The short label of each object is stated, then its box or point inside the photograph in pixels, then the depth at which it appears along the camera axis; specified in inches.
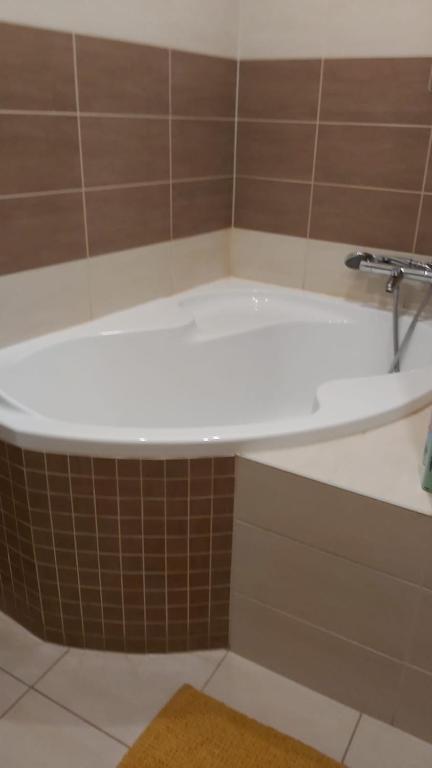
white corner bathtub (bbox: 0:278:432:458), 48.6
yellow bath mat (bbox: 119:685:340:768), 46.2
